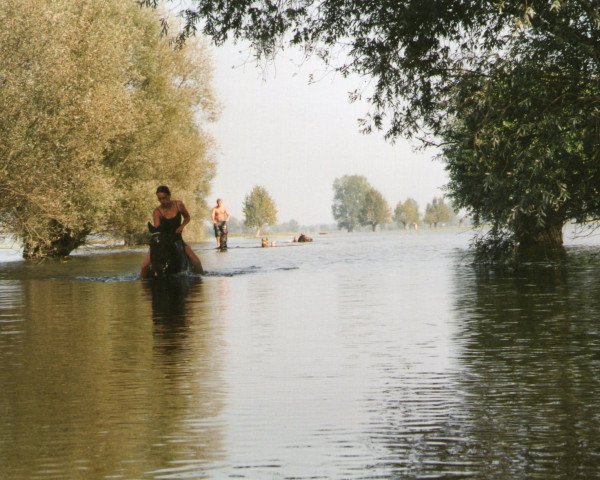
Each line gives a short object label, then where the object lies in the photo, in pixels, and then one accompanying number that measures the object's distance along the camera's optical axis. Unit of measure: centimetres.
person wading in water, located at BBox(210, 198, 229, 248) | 5169
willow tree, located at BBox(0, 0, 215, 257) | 3303
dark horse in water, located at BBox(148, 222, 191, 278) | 2423
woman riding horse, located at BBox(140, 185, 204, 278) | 2381
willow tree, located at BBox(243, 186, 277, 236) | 18762
